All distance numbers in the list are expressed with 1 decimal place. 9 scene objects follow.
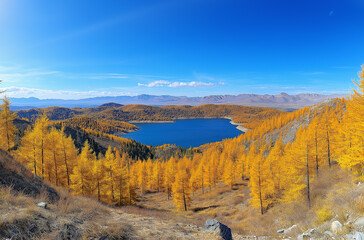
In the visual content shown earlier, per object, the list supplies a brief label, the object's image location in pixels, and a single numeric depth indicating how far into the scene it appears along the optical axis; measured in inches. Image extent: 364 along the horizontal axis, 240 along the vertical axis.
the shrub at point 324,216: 523.5
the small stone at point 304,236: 428.4
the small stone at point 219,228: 519.2
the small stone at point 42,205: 461.9
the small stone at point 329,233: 402.3
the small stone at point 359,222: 387.6
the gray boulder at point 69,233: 341.5
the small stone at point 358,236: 328.5
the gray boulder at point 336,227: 394.5
